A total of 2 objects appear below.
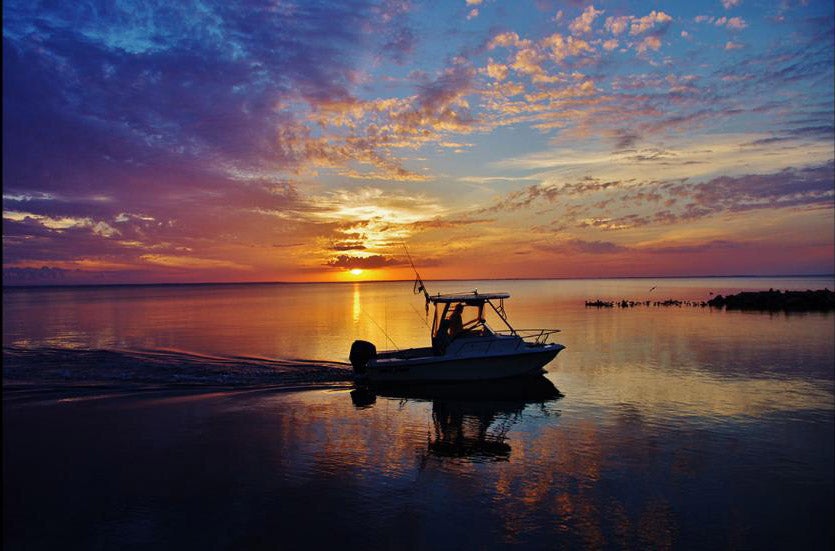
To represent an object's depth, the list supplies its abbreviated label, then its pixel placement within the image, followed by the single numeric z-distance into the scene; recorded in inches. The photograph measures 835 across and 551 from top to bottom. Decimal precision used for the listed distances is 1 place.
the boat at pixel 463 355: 990.4
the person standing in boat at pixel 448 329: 1024.9
